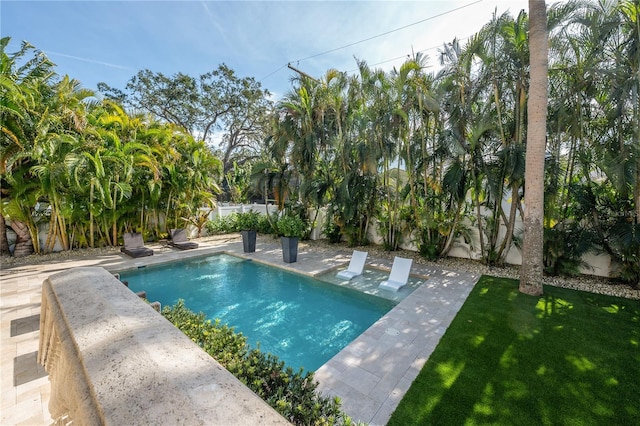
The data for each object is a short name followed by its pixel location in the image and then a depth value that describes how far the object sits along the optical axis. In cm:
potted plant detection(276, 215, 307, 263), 919
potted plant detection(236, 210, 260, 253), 1502
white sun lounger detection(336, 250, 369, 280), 795
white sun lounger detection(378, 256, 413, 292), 707
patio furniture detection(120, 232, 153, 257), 970
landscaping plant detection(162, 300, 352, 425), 199
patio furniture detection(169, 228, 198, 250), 1119
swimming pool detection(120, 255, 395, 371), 500
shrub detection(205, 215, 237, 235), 1459
